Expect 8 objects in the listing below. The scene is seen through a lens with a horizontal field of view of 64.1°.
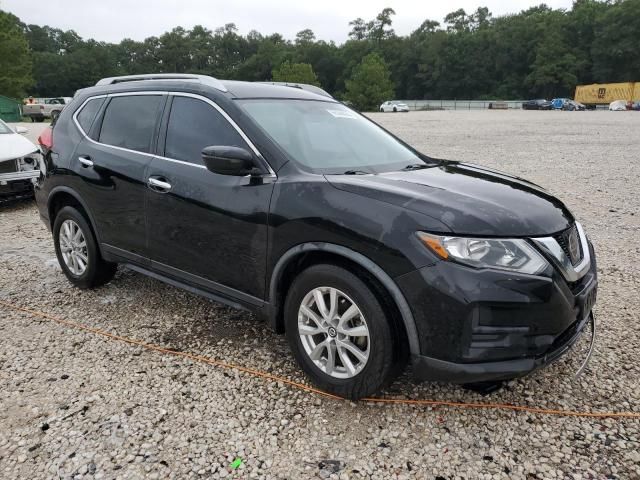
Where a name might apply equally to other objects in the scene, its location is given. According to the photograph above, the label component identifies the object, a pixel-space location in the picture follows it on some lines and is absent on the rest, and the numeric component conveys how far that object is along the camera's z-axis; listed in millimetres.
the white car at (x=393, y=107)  61844
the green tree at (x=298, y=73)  84506
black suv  2488
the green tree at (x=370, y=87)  78062
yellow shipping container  64875
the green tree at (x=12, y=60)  51812
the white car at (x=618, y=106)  55719
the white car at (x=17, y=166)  7782
